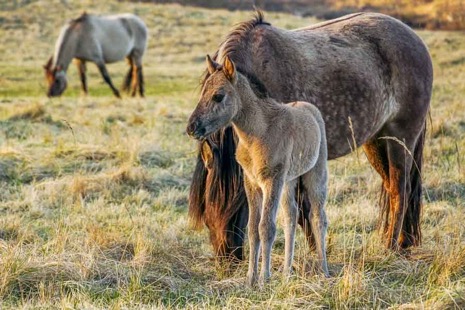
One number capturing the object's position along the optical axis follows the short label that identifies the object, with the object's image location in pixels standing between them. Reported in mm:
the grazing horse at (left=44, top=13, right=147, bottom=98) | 39687
